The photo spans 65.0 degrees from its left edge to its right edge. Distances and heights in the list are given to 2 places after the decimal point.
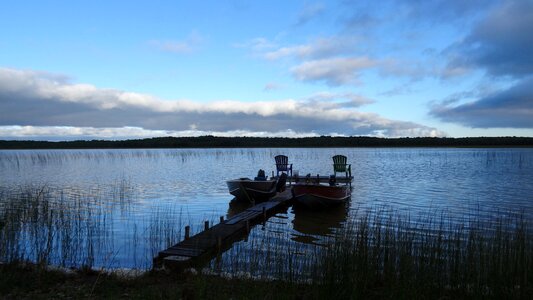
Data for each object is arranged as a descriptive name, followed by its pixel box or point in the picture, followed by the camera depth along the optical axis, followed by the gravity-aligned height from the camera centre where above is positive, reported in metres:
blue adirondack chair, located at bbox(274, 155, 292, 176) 21.59 -1.12
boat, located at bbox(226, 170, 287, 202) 16.58 -1.90
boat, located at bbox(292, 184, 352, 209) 14.61 -1.87
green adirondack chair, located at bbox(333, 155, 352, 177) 20.38 -1.04
